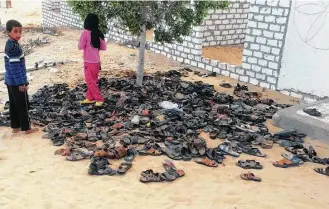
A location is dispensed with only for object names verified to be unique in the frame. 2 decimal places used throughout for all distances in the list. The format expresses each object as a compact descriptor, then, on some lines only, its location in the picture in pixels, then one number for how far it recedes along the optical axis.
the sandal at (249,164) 4.92
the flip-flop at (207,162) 4.94
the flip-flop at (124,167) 4.69
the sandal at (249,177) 4.59
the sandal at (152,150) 5.22
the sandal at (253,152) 5.34
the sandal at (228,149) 5.30
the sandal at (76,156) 5.07
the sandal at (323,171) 4.84
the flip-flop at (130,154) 5.03
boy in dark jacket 5.51
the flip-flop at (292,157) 5.14
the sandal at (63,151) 5.21
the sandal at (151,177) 4.51
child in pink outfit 6.78
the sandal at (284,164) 5.01
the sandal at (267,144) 5.59
